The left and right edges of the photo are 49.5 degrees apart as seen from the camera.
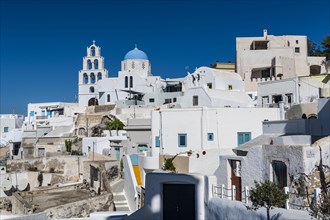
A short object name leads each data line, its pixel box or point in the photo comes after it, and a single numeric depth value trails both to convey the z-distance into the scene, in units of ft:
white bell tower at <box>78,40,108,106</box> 197.26
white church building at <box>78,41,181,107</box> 162.91
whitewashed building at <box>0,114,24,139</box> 208.15
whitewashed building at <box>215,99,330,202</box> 34.63
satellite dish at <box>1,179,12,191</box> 82.79
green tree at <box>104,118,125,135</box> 123.34
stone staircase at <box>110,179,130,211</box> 66.73
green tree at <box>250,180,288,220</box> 27.99
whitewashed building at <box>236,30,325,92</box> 135.03
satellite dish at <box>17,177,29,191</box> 85.05
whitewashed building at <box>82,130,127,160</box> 92.84
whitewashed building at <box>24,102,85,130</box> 167.67
